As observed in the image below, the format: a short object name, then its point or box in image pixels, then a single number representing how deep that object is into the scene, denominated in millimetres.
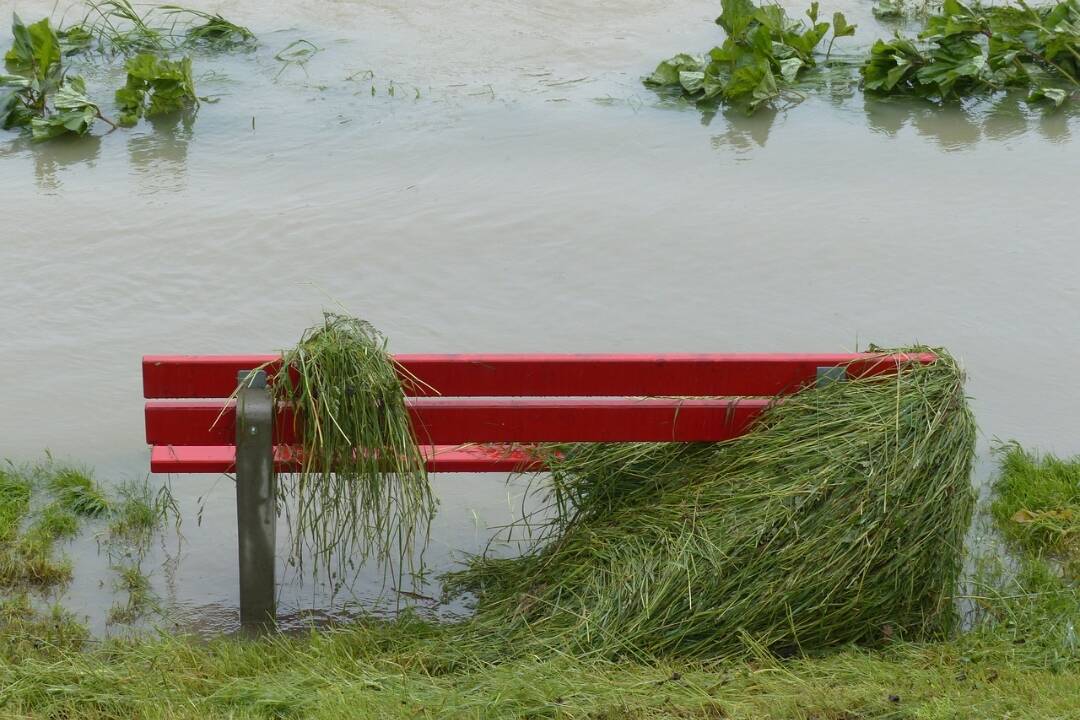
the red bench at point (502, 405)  8633
